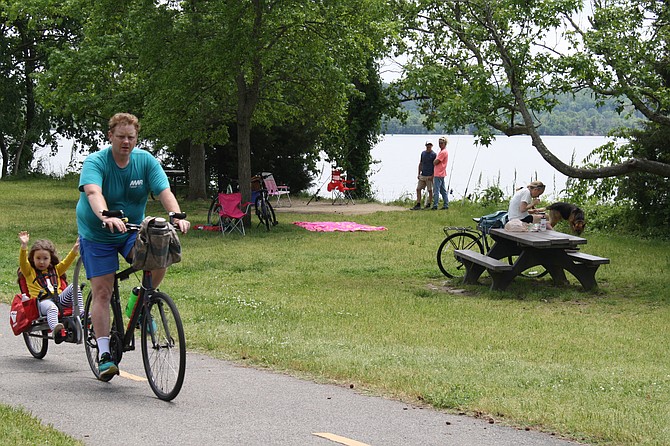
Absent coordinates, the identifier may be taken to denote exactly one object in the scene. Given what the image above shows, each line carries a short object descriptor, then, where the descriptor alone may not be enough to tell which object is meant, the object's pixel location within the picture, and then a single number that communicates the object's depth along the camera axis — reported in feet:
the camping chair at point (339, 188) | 97.94
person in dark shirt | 91.56
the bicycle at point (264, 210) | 72.59
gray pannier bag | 21.68
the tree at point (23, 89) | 133.39
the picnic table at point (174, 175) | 103.30
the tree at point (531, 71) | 47.88
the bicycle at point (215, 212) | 73.83
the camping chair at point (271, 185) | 93.25
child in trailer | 27.27
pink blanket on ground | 73.15
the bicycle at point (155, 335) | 21.89
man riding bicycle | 22.66
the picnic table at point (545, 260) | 45.44
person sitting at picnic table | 48.62
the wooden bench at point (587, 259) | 46.44
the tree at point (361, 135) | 102.47
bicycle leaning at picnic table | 51.16
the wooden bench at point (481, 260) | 45.83
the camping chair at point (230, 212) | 69.77
